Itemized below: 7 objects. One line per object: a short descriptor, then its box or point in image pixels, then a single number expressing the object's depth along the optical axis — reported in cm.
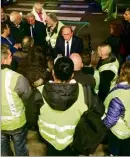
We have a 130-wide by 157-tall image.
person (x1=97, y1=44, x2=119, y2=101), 465
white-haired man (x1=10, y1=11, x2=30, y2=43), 654
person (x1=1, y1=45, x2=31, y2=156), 354
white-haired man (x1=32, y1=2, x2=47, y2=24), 744
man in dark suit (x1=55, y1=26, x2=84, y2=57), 618
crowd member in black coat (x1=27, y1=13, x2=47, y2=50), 684
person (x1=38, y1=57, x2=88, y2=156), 318
